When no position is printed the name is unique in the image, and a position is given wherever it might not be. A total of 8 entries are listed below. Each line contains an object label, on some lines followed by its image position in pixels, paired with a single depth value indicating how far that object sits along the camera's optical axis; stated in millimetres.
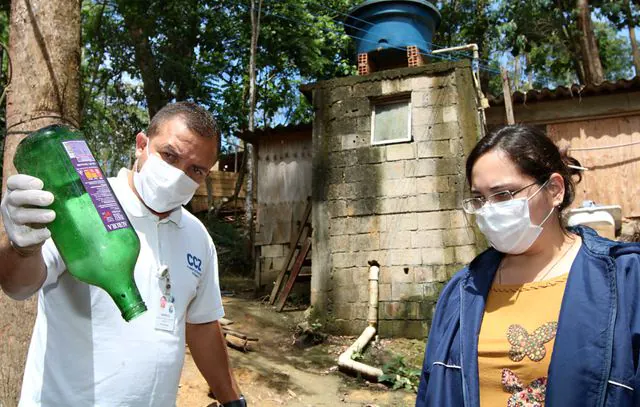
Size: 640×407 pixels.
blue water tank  8797
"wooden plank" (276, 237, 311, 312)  9914
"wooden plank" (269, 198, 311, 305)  10242
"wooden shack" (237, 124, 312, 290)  10977
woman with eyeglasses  1640
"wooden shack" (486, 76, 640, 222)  8719
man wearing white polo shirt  1454
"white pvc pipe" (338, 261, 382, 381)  6801
